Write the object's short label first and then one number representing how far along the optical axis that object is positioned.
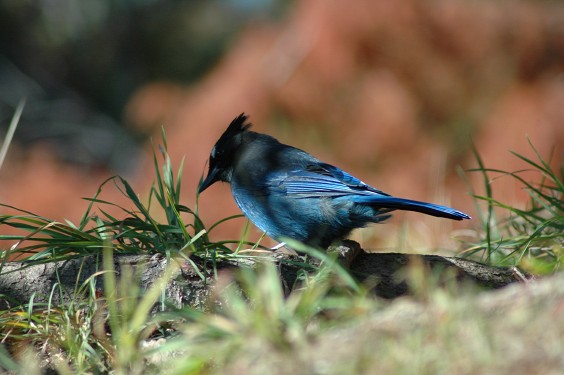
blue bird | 7.64
